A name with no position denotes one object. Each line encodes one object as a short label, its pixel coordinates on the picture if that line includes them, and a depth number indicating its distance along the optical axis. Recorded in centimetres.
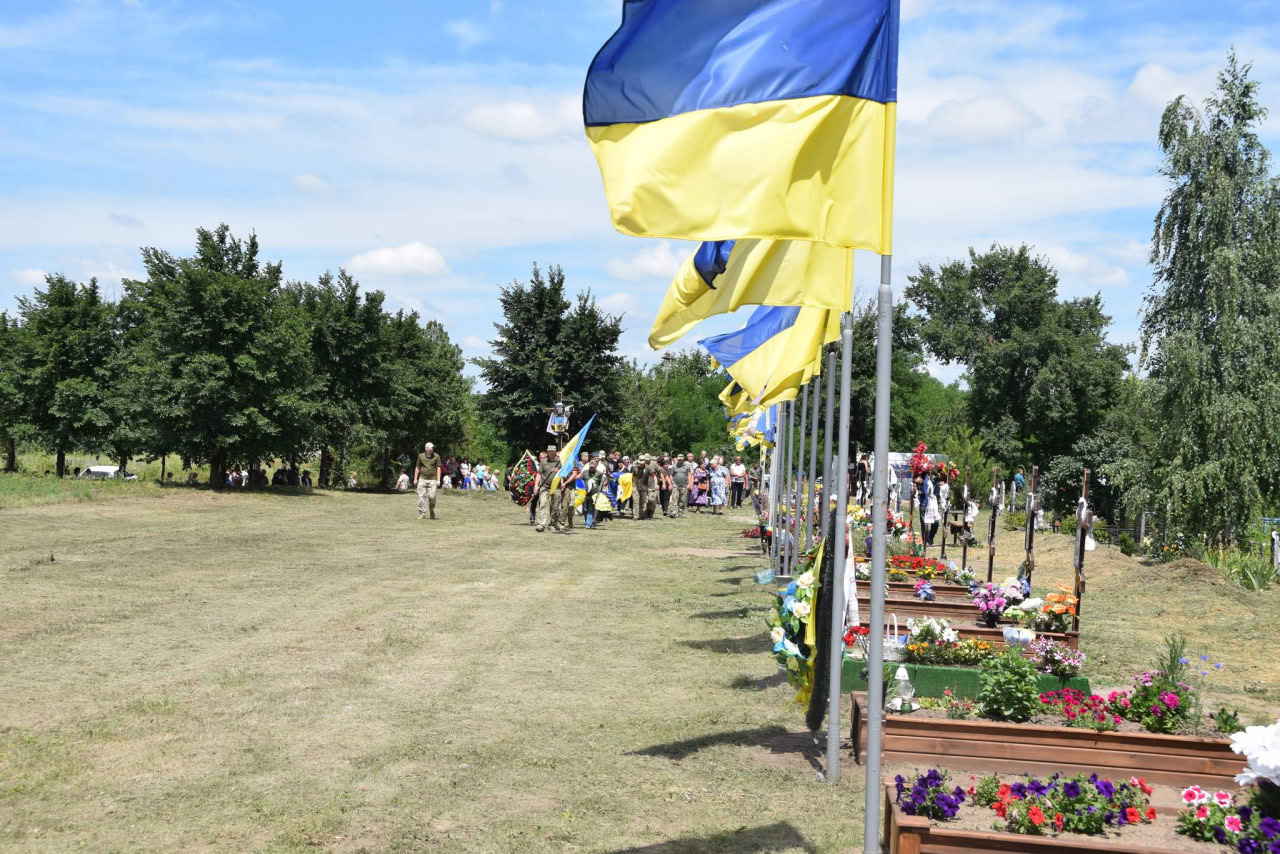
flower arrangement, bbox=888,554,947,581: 1574
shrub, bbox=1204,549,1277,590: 2027
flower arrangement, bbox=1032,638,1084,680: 934
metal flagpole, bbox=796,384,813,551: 1341
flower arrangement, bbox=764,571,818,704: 794
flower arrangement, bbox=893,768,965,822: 585
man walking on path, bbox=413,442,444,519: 2862
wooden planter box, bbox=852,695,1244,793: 711
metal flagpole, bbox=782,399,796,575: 1550
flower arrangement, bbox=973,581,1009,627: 1122
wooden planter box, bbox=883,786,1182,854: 546
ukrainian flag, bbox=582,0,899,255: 512
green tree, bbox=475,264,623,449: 5184
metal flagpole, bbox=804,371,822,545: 1200
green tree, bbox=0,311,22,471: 4359
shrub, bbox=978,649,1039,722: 773
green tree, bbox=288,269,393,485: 4678
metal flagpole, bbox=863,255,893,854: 489
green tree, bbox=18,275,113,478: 4319
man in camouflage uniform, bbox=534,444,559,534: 2717
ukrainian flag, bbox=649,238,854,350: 627
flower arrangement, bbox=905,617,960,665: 957
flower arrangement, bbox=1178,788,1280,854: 558
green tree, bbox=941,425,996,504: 3653
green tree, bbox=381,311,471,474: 4897
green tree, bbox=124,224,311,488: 3503
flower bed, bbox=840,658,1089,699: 919
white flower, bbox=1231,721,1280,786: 571
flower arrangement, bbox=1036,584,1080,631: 1071
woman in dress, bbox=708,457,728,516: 4062
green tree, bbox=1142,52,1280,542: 2691
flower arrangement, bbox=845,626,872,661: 952
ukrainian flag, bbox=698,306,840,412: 931
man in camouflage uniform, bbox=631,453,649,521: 3450
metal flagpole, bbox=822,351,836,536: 959
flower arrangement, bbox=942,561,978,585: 1518
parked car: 6121
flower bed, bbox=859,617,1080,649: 1048
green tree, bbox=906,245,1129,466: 6056
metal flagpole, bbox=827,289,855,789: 730
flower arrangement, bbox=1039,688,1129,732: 762
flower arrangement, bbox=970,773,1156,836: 581
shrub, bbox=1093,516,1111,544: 3324
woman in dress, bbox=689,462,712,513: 4081
